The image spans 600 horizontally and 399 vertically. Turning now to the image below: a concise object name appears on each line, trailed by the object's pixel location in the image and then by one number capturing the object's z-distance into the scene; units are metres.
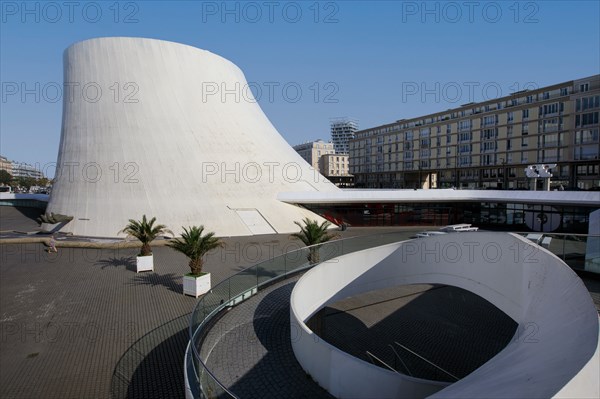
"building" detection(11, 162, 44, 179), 157.02
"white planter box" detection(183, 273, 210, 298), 11.99
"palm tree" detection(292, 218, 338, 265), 13.20
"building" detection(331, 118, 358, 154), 183.50
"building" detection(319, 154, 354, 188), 111.19
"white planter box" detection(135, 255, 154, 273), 14.81
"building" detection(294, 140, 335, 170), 124.94
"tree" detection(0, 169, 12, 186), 85.50
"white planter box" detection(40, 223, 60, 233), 23.64
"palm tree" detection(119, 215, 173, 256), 15.34
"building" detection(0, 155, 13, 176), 133.10
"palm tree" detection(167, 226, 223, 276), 12.27
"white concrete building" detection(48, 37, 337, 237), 23.34
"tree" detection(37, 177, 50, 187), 106.12
